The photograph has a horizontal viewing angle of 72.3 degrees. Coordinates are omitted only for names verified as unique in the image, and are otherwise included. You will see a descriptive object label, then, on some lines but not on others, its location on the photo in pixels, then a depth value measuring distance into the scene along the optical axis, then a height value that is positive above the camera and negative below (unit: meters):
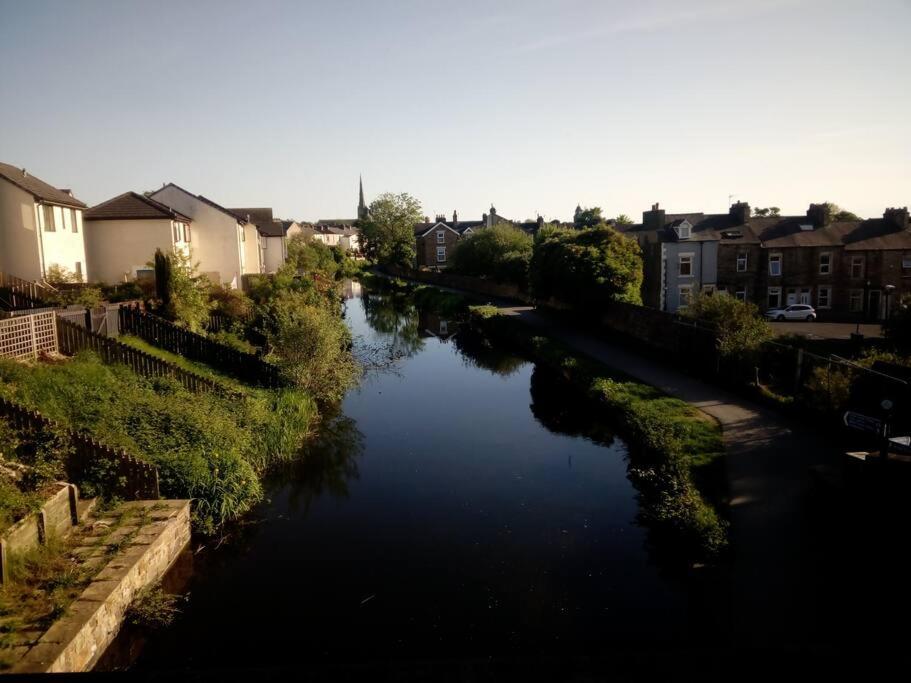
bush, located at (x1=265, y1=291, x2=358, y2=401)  20.86 -2.52
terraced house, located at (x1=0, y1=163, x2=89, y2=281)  26.70 +2.37
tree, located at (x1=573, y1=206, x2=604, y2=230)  60.34 +5.43
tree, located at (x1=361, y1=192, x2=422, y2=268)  99.75 +9.21
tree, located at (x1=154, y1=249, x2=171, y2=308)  23.92 +0.11
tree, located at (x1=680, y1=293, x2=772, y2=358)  20.84 -1.89
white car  40.09 -2.88
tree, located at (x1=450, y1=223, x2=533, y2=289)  51.81 +1.81
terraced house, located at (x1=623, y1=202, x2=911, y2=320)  41.88 +0.24
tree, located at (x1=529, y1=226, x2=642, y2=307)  34.00 +0.18
